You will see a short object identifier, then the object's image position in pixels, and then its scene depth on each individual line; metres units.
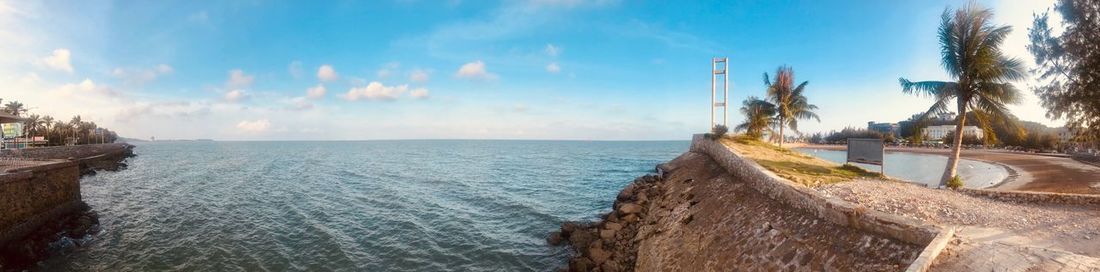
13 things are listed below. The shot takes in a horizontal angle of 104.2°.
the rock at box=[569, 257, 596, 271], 14.31
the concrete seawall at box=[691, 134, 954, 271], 7.39
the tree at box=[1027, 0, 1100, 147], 15.34
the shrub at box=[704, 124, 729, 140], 32.59
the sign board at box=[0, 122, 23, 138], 47.03
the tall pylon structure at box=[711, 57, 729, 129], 35.56
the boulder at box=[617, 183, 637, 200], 25.09
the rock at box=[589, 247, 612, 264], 14.84
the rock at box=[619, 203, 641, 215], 20.47
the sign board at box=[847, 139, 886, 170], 18.94
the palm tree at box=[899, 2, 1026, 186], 16.91
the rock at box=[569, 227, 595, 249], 17.61
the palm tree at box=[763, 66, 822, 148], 37.03
